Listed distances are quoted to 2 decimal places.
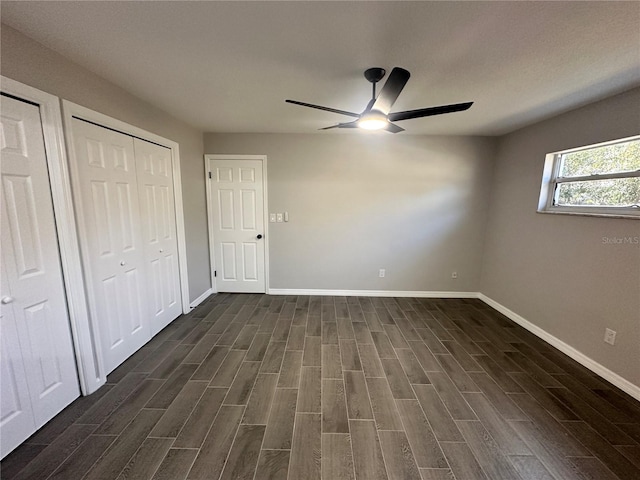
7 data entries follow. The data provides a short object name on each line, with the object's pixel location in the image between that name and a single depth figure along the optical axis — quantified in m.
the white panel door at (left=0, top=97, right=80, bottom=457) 1.40
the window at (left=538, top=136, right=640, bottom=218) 2.11
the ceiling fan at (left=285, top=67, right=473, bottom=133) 1.59
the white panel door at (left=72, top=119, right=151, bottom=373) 1.86
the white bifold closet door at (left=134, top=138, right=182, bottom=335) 2.48
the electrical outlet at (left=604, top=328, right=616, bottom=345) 2.11
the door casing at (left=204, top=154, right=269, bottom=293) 3.60
